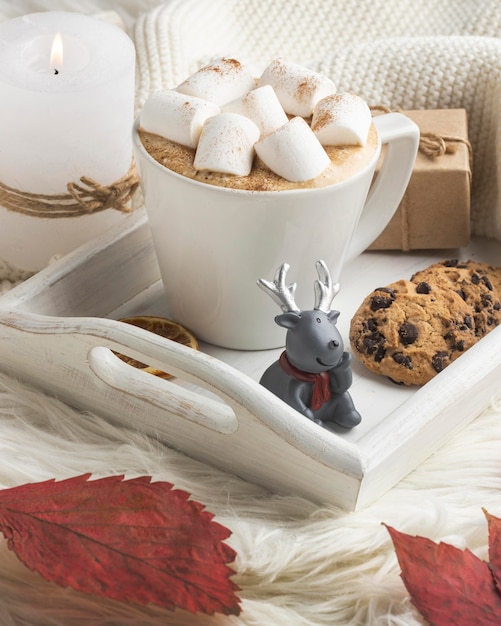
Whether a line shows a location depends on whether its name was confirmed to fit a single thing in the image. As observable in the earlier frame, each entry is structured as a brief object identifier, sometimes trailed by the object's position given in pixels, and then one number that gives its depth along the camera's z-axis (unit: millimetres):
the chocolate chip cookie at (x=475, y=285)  706
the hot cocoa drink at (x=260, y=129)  651
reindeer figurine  634
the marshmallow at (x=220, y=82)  684
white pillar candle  703
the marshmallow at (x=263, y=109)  670
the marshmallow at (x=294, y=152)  647
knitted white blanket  796
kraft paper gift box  756
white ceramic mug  656
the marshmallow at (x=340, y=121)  663
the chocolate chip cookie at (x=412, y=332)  683
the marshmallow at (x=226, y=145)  649
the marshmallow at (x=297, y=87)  682
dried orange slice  710
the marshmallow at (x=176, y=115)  663
